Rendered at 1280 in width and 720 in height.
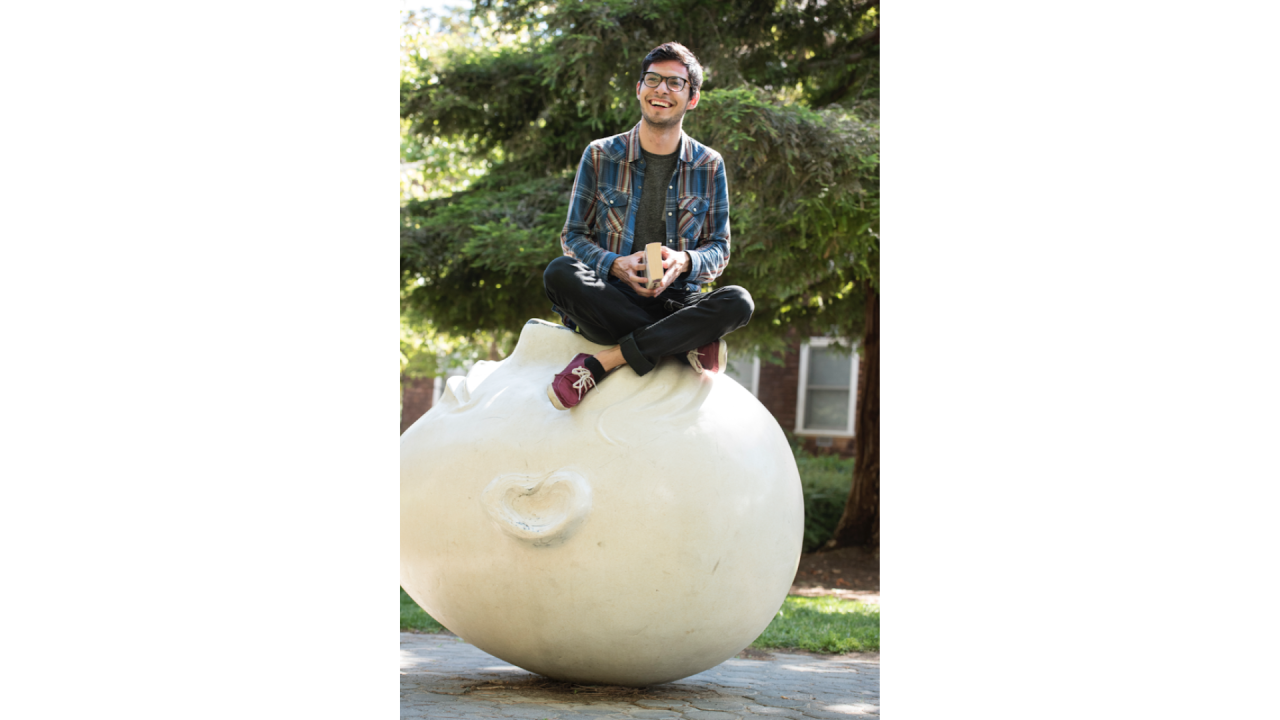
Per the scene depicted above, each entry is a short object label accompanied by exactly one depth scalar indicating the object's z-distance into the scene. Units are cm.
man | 368
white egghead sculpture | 343
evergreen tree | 725
